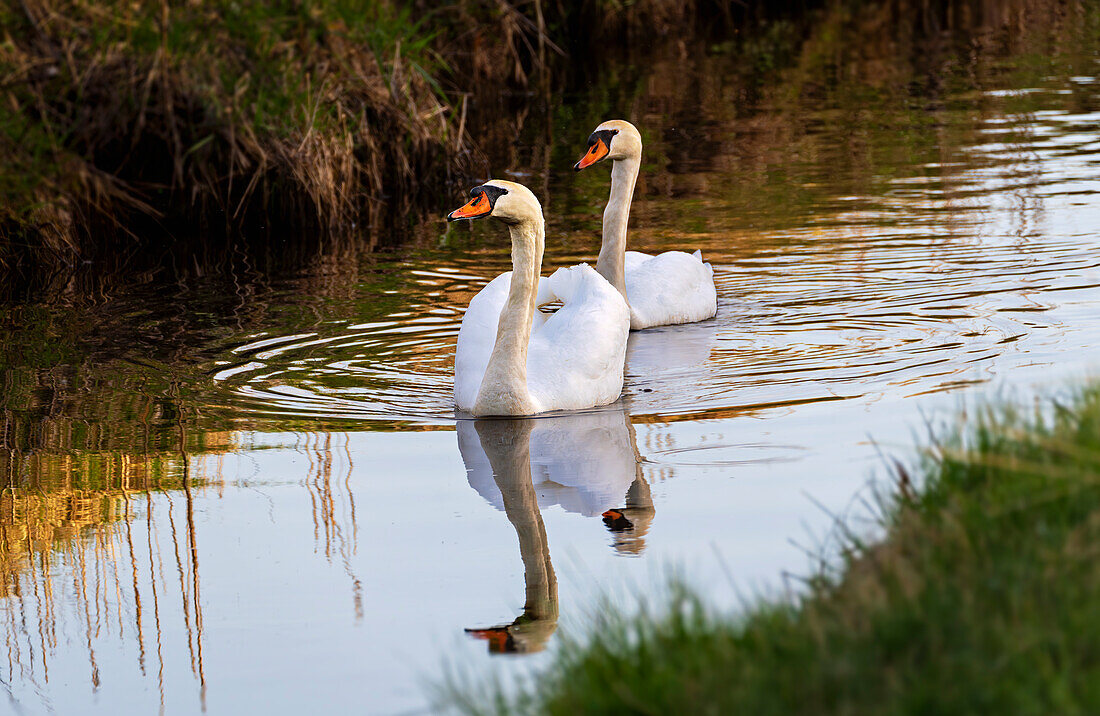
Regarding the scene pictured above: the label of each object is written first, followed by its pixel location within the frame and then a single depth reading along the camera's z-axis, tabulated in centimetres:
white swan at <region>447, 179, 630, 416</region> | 1463
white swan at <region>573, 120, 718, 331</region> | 1917
